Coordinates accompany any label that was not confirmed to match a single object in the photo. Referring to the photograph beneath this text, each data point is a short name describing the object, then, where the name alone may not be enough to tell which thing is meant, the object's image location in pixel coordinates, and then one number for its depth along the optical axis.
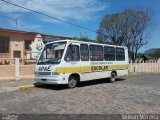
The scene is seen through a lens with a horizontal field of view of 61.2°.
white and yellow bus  7.22
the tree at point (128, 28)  22.74
